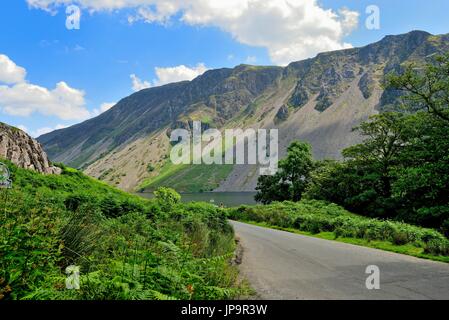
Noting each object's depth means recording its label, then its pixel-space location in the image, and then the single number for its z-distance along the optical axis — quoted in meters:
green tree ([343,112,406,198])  48.41
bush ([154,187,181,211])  71.25
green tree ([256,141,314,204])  73.25
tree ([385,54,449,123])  21.48
